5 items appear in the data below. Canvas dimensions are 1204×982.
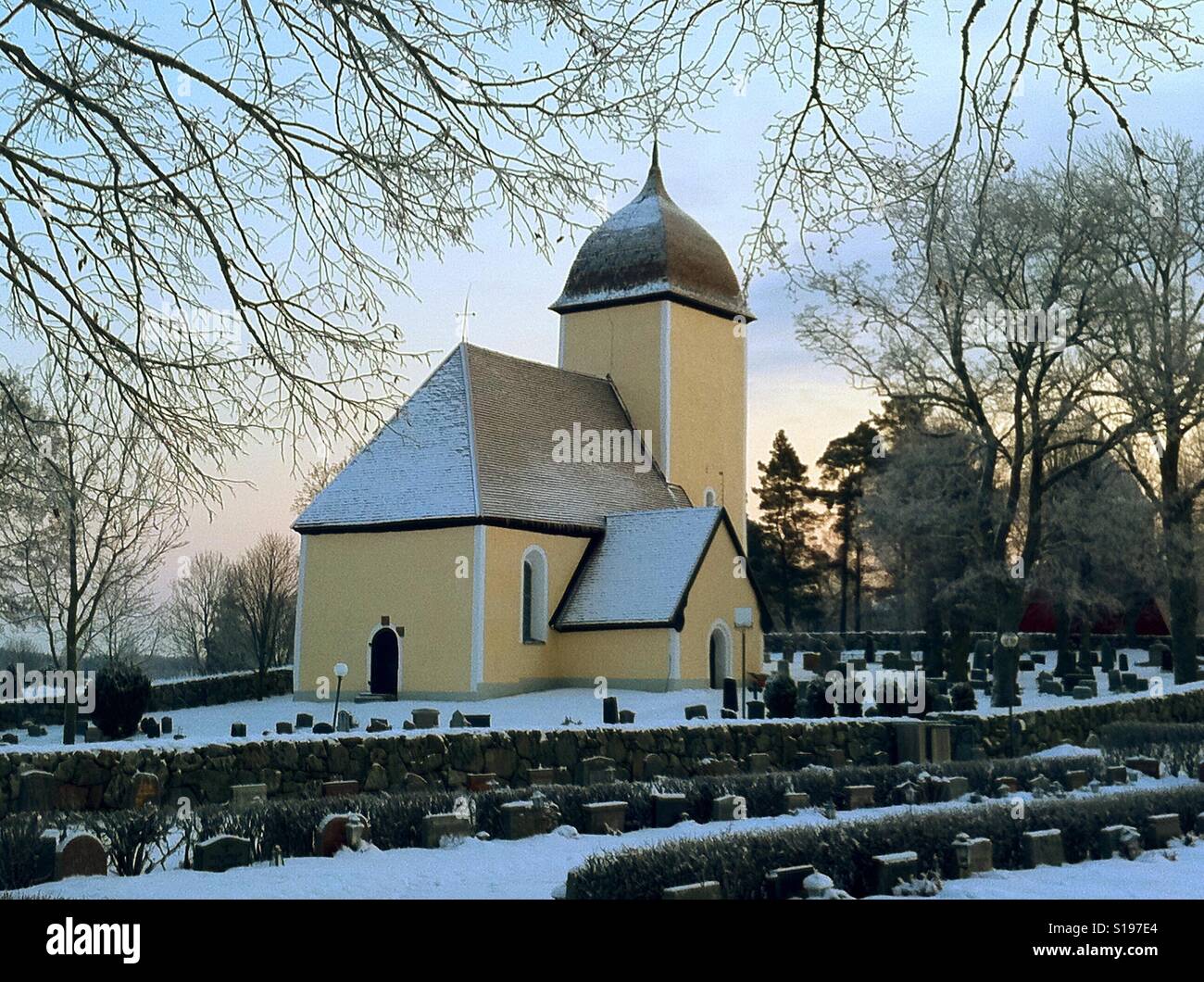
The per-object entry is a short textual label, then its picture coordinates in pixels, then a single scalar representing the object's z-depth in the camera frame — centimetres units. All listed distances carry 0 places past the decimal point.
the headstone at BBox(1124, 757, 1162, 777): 1614
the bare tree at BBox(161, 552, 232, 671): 6356
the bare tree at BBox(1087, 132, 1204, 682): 2789
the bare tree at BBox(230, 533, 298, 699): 4141
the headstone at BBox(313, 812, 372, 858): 962
